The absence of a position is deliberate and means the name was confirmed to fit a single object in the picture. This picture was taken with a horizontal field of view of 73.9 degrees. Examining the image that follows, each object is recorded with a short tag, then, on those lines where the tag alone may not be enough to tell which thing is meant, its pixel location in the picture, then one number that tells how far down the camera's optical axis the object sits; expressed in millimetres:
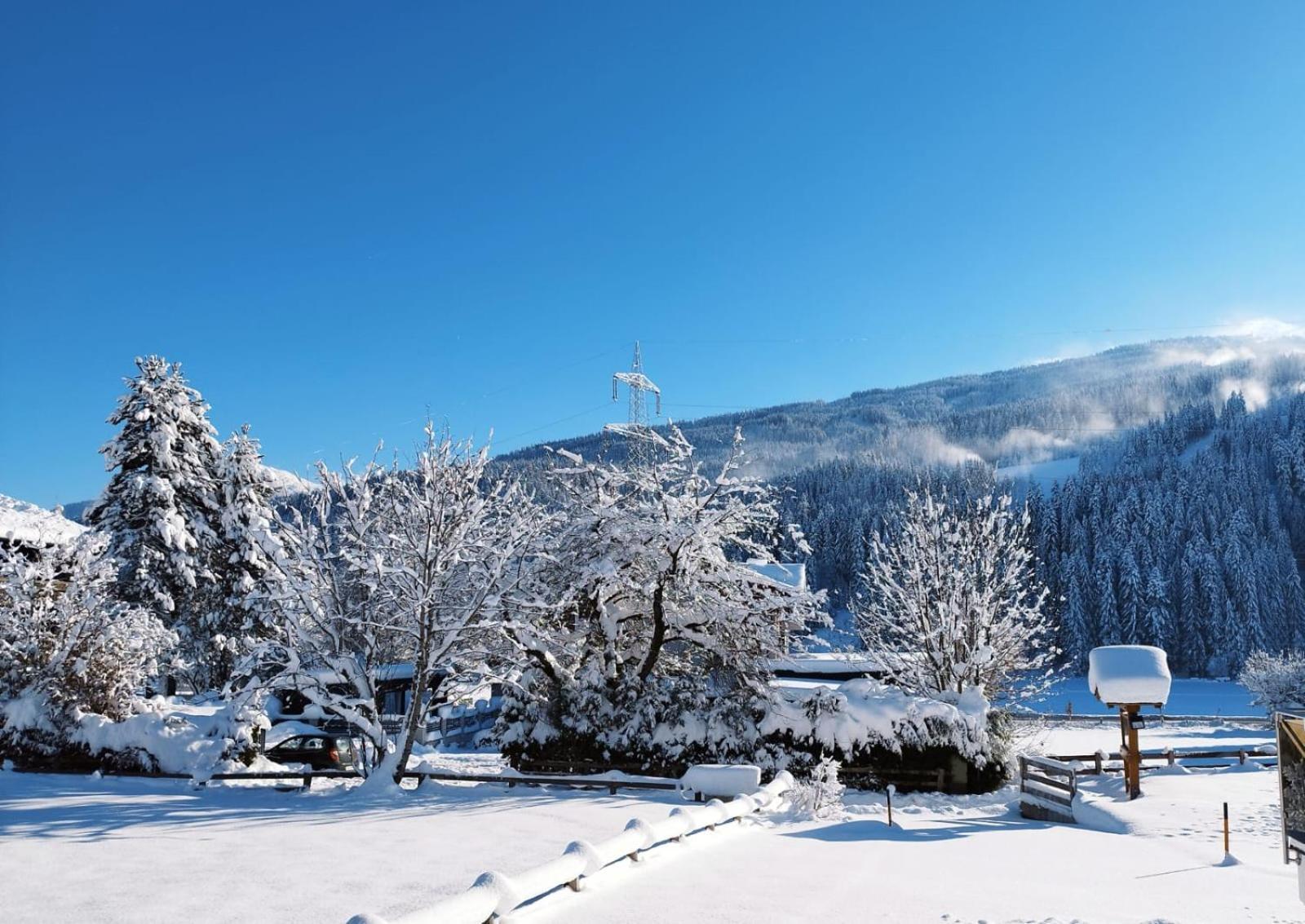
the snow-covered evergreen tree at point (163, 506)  30547
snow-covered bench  15211
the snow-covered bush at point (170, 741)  20000
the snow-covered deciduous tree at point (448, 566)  17578
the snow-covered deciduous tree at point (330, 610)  17703
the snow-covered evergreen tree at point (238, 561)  33156
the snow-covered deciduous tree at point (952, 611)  26484
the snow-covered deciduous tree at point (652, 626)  21344
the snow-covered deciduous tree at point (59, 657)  20453
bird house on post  20312
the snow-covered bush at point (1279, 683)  40531
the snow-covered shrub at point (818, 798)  15312
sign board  6121
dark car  23469
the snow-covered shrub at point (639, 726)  21156
